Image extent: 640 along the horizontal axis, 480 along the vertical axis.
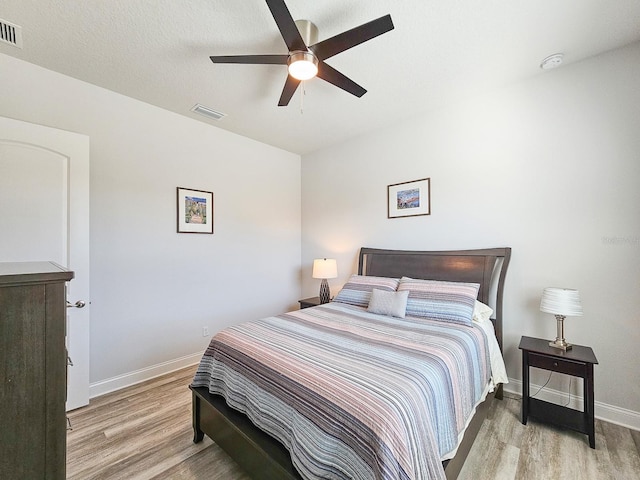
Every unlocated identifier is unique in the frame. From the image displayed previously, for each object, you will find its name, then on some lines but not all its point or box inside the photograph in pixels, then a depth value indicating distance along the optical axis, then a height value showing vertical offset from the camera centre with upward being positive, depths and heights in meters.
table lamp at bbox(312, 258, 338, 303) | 3.63 -0.39
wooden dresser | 0.82 -0.40
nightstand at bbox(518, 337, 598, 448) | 1.93 -0.95
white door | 2.12 +0.27
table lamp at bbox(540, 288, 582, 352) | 2.08 -0.49
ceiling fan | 1.54 +1.19
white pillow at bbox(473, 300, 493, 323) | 2.37 -0.62
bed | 1.12 -0.76
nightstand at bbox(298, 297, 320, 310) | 3.61 -0.78
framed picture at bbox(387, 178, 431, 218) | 3.19 +0.49
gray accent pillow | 2.49 -0.56
